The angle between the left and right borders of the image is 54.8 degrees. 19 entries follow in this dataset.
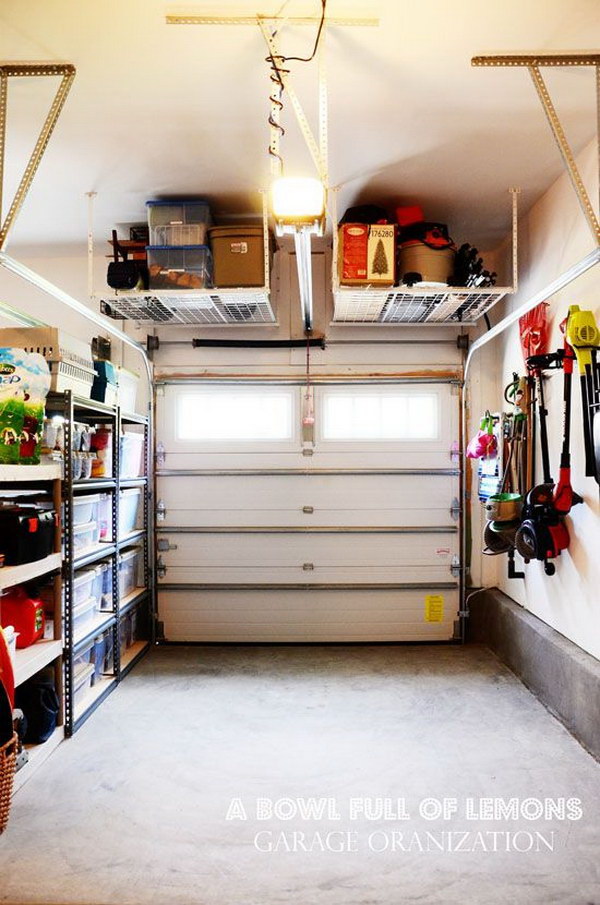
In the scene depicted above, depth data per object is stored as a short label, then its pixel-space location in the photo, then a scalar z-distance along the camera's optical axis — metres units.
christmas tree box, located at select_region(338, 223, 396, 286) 3.93
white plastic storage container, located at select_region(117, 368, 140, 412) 4.43
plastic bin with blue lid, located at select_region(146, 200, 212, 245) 4.07
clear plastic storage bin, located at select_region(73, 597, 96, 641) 3.55
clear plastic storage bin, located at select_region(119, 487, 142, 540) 4.41
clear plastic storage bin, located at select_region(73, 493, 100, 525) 3.67
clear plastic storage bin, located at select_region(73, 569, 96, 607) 3.56
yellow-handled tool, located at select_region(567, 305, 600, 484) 3.15
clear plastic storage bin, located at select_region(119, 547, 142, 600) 4.52
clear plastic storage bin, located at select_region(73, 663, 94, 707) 3.52
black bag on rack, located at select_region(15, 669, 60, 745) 3.04
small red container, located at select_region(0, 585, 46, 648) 3.04
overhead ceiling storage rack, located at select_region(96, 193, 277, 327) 4.05
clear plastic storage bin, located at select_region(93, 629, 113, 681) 3.88
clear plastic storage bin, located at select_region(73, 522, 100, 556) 3.67
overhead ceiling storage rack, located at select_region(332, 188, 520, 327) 3.99
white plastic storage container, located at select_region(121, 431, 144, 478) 4.43
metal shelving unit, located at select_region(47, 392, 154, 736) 3.28
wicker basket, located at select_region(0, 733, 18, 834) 2.13
